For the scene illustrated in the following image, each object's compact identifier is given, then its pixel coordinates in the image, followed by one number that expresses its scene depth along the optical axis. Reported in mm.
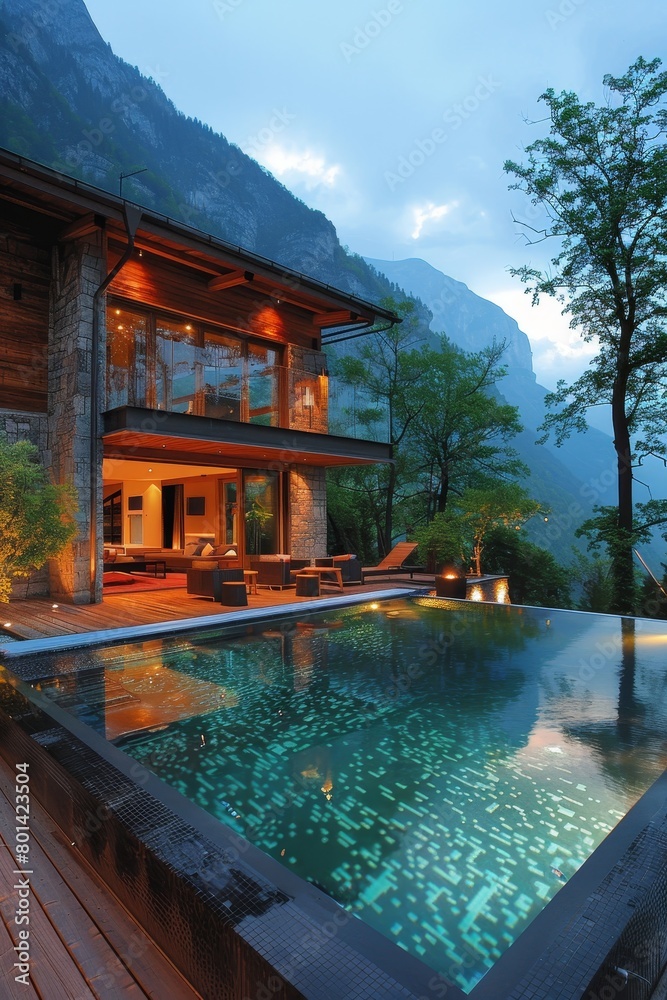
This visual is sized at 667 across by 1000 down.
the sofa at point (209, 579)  9227
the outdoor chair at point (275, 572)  10805
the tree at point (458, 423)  20312
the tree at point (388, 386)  20688
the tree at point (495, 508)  13102
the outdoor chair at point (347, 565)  11703
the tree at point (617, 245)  14125
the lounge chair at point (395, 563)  14000
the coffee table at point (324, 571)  11203
